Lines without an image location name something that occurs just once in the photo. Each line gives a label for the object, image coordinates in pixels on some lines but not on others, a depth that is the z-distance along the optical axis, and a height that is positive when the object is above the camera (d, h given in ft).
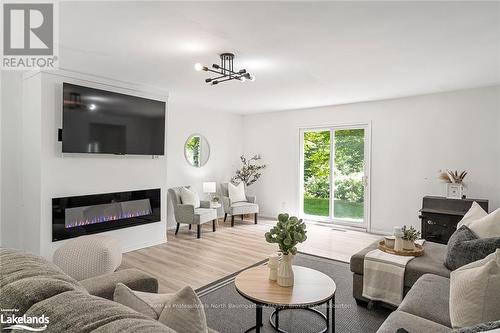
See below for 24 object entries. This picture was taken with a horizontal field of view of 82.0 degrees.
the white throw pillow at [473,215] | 8.78 -1.57
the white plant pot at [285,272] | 7.05 -2.71
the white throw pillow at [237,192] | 20.57 -2.28
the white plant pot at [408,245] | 9.06 -2.57
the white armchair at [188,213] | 16.41 -3.05
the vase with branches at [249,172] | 22.86 -0.85
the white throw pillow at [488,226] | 7.50 -1.64
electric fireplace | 11.85 -2.42
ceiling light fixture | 9.87 +3.32
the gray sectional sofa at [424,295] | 5.24 -2.97
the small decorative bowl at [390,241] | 9.47 -2.62
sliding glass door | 18.92 -0.80
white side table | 21.91 -3.94
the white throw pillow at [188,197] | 17.38 -2.22
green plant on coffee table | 7.01 -1.77
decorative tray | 8.76 -2.72
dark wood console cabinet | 13.58 -2.52
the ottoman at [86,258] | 6.51 -2.28
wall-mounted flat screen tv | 11.91 +1.69
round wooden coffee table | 6.31 -3.04
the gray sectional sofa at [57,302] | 2.53 -1.43
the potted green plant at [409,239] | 9.07 -2.38
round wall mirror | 20.02 +0.76
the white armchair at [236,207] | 19.54 -3.15
